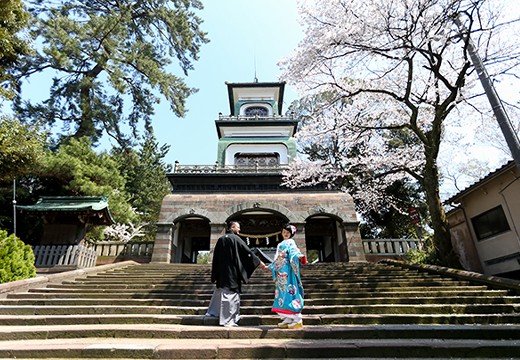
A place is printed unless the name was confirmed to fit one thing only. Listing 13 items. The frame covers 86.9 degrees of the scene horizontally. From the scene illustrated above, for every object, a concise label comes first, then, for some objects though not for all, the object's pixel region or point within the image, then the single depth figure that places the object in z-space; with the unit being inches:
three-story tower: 568.1
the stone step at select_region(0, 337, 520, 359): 134.0
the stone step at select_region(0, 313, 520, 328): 183.6
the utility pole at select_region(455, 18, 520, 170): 196.5
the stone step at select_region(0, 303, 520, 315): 203.2
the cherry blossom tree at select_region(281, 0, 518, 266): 307.6
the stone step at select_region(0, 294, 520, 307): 220.5
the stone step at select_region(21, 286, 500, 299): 239.6
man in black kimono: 180.2
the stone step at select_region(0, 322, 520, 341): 159.6
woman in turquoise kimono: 169.3
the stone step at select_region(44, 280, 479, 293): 268.3
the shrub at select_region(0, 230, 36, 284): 280.0
